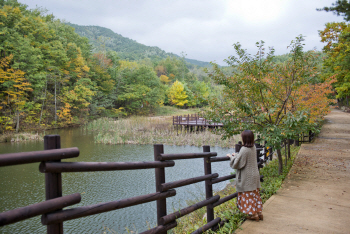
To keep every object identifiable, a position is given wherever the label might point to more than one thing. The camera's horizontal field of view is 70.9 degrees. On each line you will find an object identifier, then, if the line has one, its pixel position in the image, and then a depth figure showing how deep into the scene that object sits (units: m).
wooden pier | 26.56
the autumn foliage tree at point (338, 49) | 19.96
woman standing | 3.58
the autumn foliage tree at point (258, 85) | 6.51
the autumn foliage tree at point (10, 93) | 25.25
